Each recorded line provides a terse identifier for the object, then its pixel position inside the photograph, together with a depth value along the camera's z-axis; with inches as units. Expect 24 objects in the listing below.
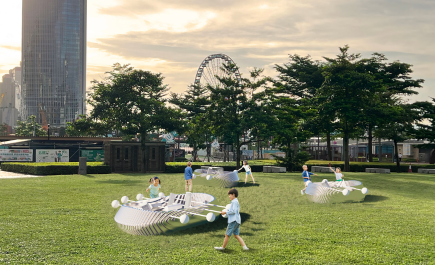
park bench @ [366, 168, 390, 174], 1392.7
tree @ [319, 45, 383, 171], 1460.4
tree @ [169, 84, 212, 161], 2253.9
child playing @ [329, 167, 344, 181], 725.3
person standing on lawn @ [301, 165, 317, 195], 739.4
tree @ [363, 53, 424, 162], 1694.1
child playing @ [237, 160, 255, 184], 893.6
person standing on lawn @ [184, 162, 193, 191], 745.0
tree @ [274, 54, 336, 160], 1919.3
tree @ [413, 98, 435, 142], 1590.2
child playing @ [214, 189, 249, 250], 338.3
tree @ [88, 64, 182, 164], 1323.8
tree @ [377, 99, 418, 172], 1574.8
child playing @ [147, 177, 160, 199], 514.8
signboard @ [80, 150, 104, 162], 1599.4
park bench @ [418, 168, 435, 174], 1403.9
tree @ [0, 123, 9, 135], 5674.2
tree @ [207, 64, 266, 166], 1424.7
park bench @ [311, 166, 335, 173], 1429.6
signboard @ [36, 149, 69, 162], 1507.1
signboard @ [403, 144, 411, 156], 2620.3
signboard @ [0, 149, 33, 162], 1487.5
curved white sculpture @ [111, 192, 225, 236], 388.8
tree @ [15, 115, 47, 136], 4197.8
